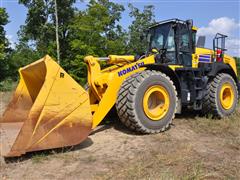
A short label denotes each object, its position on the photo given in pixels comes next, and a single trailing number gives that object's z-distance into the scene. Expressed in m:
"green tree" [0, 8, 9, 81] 14.56
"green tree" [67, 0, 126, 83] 15.69
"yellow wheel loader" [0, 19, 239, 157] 2.74
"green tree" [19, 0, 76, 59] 18.47
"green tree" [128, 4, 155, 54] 18.62
